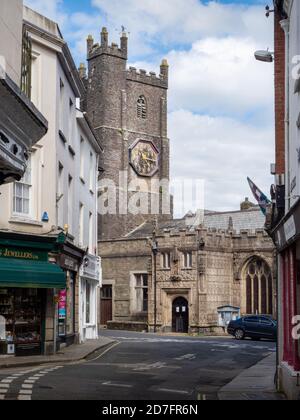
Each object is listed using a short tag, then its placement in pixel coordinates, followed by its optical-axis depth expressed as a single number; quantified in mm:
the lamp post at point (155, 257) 52906
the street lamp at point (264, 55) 16453
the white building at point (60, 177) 22844
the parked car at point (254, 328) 38219
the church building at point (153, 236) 51688
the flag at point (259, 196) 19500
